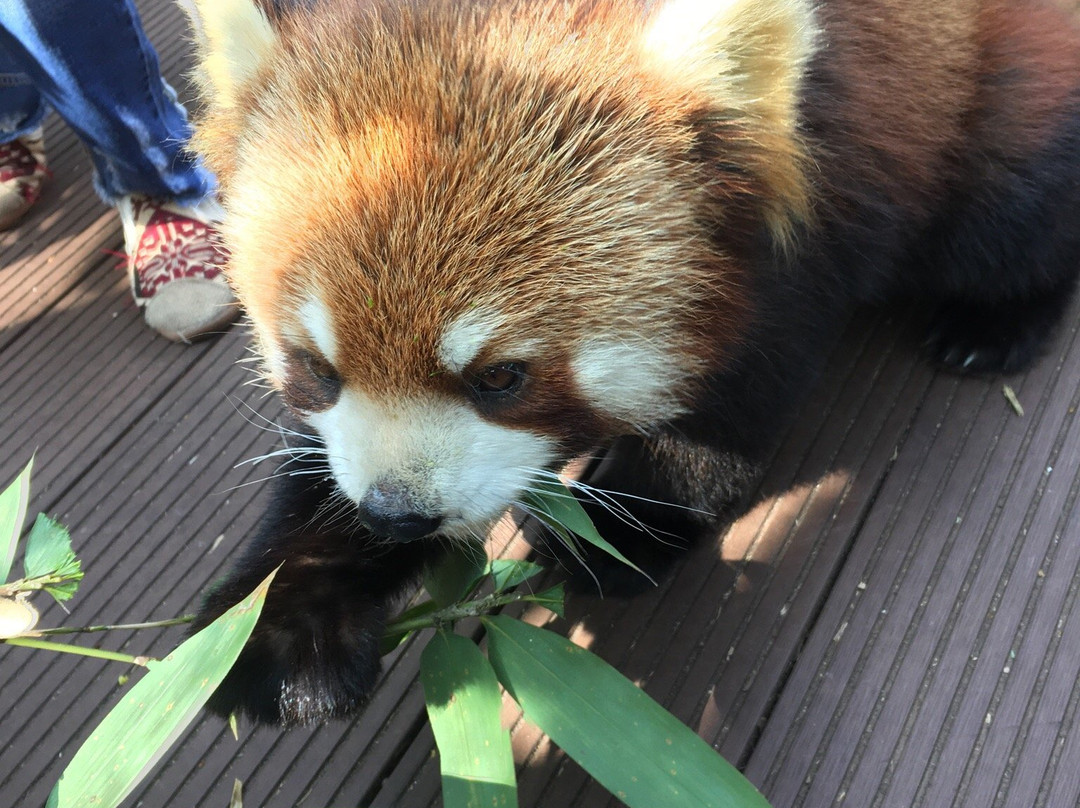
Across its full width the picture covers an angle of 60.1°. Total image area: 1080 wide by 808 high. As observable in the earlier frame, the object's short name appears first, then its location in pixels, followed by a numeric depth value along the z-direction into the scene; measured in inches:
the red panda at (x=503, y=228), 9.0
